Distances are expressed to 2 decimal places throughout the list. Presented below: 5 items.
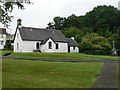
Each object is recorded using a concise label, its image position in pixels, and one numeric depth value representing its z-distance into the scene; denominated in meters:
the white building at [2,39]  43.77
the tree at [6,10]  9.58
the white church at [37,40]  29.17
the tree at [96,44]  29.63
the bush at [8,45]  38.86
